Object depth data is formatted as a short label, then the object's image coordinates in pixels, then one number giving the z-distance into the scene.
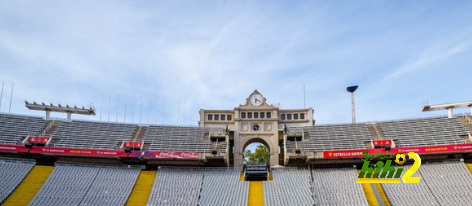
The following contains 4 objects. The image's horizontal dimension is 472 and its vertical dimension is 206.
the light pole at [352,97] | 56.06
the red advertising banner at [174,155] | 45.44
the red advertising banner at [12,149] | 43.41
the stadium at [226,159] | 39.88
